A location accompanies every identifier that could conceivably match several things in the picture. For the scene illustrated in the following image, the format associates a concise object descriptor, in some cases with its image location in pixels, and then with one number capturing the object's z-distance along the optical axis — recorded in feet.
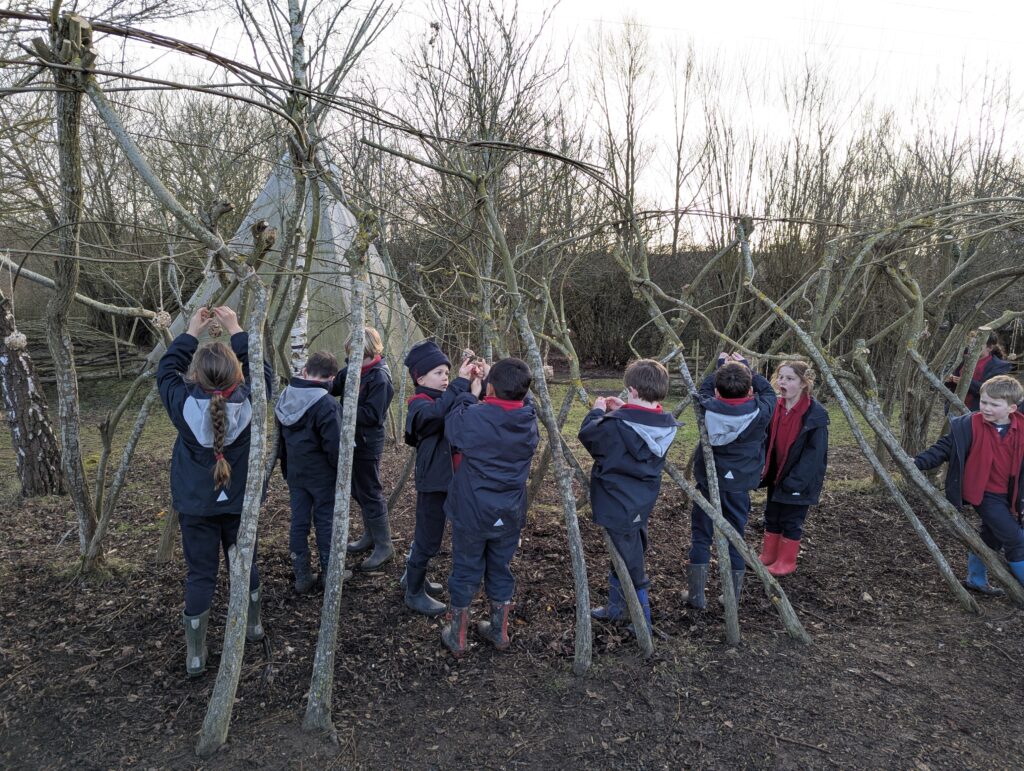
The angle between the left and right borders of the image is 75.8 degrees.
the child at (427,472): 10.44
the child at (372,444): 11.64
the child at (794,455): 11.96
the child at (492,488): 9.09
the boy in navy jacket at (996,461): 10.93
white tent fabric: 20.75
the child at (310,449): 10.87
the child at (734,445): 10.28
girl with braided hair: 8.54
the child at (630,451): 9.34
